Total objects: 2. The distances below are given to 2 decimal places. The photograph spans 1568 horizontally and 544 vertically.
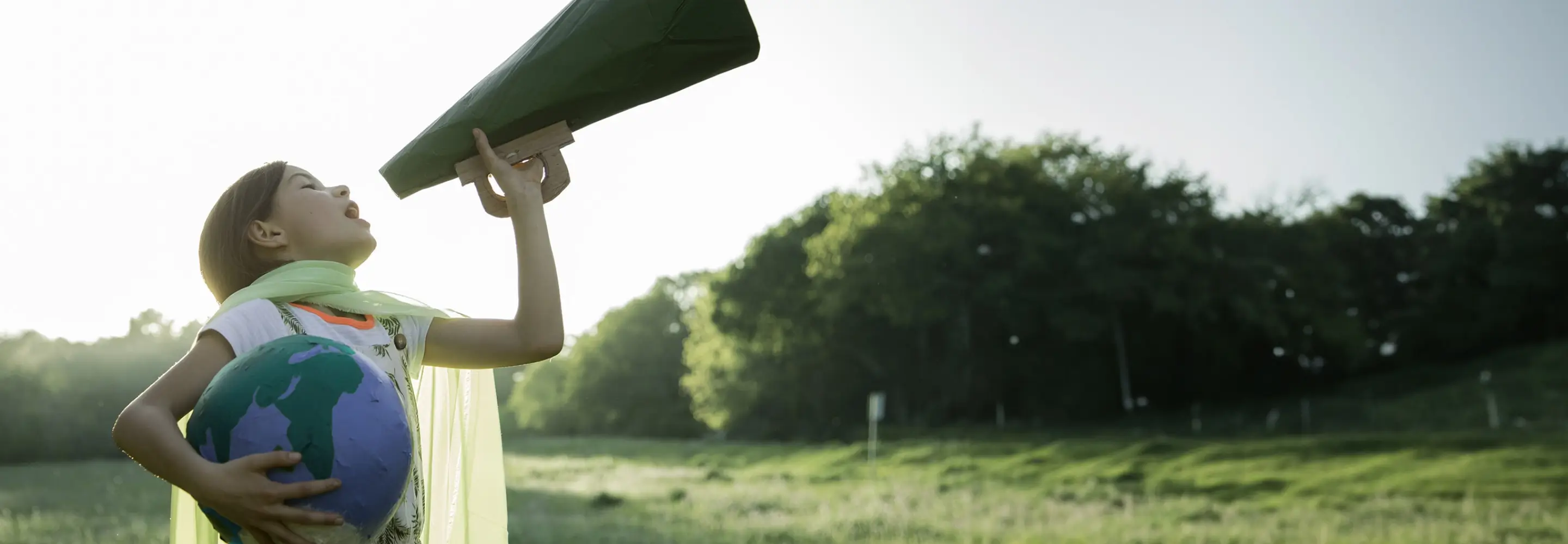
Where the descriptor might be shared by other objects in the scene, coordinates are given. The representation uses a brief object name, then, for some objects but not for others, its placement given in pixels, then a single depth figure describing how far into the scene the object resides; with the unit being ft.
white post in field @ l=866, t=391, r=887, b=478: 90.07
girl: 6.68
